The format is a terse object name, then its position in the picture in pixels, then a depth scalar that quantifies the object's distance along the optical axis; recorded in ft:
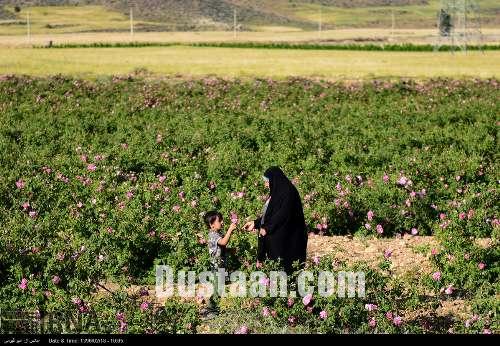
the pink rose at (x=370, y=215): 72.79
